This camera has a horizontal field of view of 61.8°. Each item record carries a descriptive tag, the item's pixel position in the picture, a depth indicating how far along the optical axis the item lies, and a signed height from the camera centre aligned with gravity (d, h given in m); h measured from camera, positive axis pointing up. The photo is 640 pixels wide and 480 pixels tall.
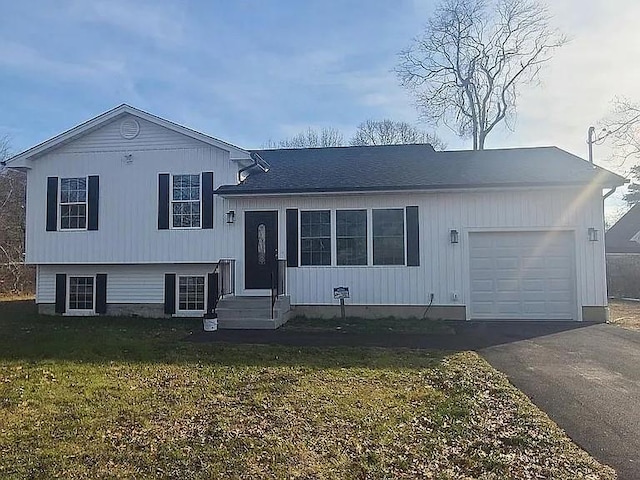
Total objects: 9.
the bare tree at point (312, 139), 36.34 +8.46
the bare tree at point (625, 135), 23.12 +5.57
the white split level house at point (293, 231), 12.05 +0.74
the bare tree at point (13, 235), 21.00 +1.24
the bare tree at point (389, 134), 32.94 +7.99
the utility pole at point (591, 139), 25.03 +5.76
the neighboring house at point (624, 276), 19.07 -0.56
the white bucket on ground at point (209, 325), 10.80 -1.25
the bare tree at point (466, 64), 25.92 +9.83
